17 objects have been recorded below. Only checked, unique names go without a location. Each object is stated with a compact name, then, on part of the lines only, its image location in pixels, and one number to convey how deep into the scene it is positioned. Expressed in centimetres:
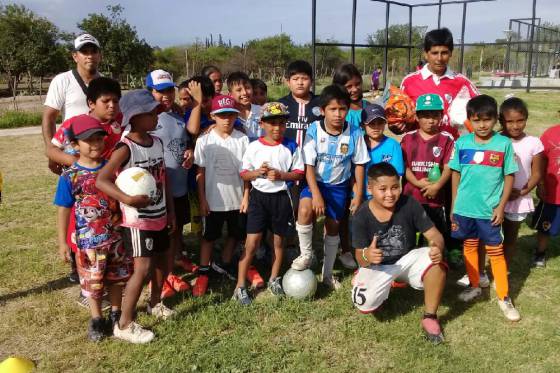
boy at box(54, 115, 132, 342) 317
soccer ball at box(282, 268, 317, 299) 396
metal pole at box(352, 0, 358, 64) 981
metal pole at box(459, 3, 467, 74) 1491
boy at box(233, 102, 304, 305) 383
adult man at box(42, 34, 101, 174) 384
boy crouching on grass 345
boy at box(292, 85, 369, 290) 388
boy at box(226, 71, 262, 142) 446
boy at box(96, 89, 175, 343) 320
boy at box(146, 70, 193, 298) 393
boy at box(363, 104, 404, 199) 406
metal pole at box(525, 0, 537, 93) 1640
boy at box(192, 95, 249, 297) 399
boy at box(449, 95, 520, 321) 371
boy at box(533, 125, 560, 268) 444
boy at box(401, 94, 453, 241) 397
